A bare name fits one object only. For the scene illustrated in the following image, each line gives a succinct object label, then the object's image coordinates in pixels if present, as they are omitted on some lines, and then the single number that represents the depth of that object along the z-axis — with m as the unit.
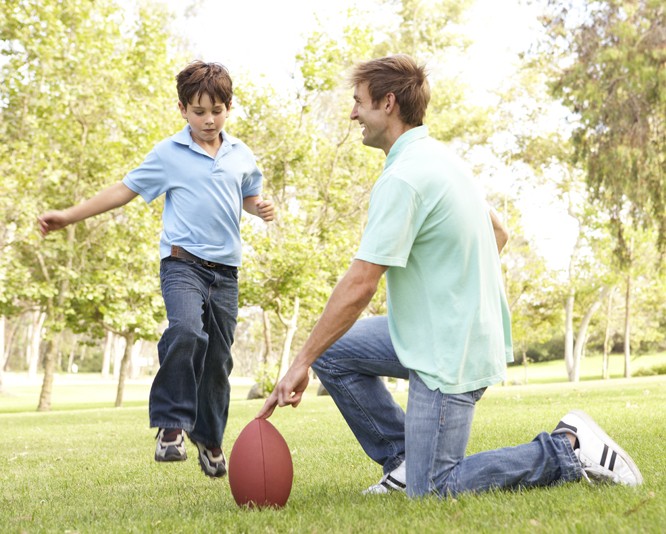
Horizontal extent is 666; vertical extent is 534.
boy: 5.23
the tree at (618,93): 15.09
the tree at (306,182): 23.94
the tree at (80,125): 20.28
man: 3.87
